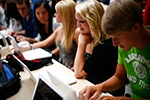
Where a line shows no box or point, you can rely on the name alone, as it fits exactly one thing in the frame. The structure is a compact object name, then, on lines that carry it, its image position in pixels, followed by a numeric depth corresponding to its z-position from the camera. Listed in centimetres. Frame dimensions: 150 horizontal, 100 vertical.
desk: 128
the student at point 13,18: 302
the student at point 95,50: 143
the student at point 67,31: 184
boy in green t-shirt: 89
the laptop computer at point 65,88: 85
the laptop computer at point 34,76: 139
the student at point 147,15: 154
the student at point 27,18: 273
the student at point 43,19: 231
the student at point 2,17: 366
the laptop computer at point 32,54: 168
